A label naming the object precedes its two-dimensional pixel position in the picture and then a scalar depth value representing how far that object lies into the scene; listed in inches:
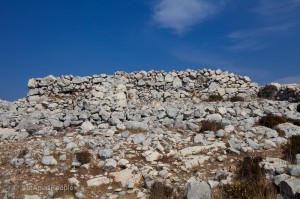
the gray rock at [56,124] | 487.8
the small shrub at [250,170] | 303.0
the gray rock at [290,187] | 247.1
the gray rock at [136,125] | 468.4
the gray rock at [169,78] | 837.2
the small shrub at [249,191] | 264.5
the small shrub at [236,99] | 754.2
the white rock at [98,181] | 326.0
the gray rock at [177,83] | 832.3
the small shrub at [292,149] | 345.6
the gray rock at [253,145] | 392.8
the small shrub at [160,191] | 293.0
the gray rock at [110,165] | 350.6
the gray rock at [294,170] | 281.3
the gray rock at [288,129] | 435.5
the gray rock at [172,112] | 525.3
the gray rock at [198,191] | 275.1
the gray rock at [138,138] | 413.4
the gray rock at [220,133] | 431.2
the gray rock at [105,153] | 369.2
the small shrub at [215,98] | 768.9
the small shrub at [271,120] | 483.8
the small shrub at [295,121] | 493.2
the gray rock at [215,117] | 502.3
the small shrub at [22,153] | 369.1
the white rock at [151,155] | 369.7
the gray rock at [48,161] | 356.5
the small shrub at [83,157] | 359.3
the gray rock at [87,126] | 467.7
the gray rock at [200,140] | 409.4
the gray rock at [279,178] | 275.9
